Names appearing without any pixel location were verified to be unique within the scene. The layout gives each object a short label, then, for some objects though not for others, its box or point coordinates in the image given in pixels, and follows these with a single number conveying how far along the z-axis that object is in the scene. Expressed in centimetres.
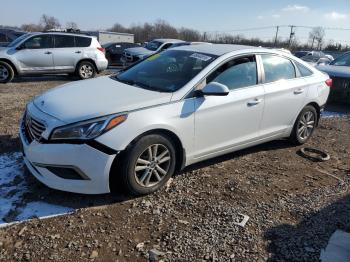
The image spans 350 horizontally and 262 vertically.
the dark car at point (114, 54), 2014
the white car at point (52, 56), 1125
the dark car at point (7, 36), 1947
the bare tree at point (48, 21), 8150
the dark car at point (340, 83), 934
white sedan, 359
